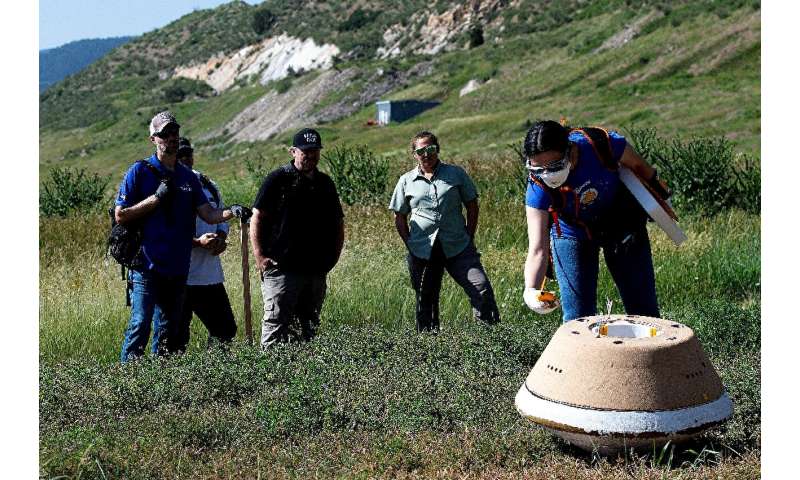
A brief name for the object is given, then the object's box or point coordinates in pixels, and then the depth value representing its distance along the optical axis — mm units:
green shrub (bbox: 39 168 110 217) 19656
